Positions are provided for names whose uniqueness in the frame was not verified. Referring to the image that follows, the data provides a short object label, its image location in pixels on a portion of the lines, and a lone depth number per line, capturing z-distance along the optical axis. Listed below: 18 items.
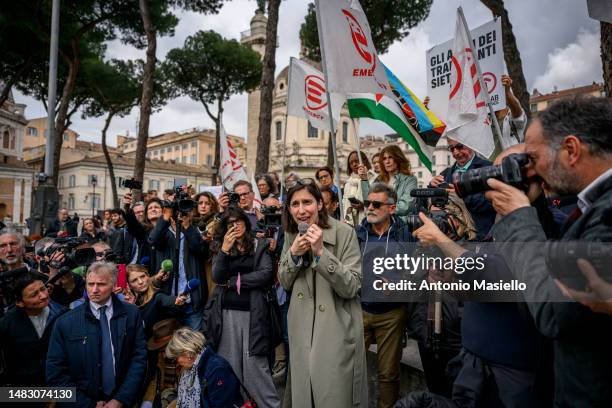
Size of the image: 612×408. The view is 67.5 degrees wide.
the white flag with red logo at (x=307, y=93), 6.44
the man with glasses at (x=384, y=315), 3.43
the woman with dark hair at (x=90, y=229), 8.43
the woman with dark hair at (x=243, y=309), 3.57
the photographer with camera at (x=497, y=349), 1.79
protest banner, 4.43
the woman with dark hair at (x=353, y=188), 5.93
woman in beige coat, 2.62
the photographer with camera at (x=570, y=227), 1.36
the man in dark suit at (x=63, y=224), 10.52
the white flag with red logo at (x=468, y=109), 3.85
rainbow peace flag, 5.67
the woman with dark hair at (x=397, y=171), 4.83
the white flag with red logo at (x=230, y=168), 6.92
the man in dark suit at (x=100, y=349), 3.12
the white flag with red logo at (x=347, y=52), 4.65
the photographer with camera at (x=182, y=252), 4.19
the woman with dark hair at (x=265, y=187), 6.65
